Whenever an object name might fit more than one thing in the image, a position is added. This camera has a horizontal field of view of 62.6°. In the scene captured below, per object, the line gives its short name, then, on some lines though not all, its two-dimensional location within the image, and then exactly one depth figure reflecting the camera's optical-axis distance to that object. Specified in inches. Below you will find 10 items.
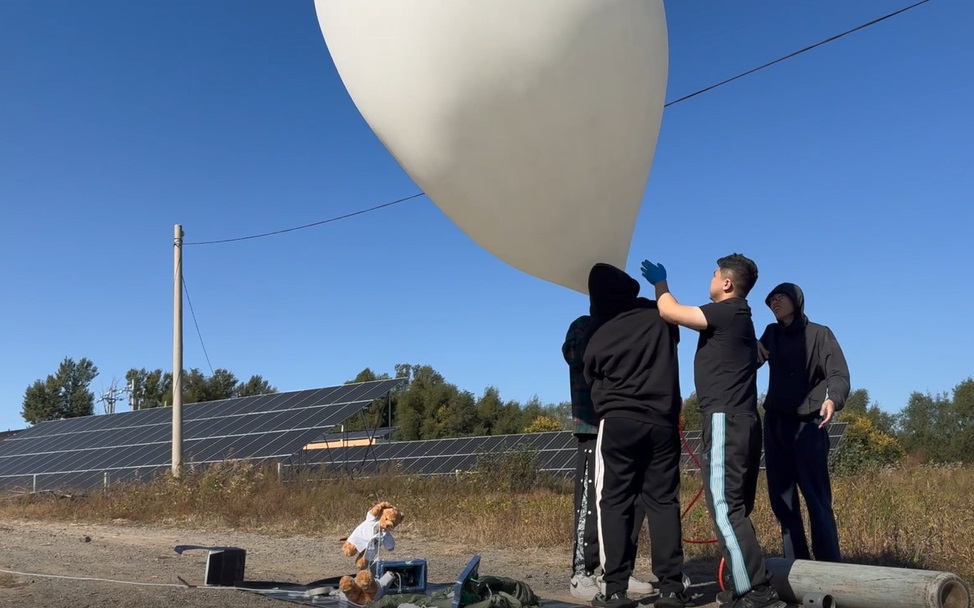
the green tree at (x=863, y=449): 692.1
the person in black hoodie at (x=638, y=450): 136.9
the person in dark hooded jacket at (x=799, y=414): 153.9
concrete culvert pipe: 117.9
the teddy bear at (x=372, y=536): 150.9
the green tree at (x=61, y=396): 2121.1
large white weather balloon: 129.5
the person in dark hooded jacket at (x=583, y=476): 159.9
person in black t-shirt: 126.0
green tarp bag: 129.6
